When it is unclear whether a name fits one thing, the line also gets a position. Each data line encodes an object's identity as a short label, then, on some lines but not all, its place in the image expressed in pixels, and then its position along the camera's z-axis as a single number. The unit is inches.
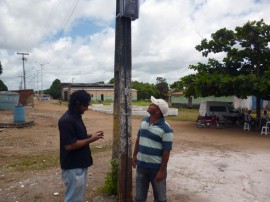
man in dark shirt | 89.1
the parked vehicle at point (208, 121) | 501.9
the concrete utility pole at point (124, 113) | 123.2
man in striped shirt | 99.7
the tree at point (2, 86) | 1756.2
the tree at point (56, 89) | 2525.9
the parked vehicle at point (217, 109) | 545.1
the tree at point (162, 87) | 1849.1
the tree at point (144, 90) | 1987.6
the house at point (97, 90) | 1951.0
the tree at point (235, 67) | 419.1
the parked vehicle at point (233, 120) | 520.9
